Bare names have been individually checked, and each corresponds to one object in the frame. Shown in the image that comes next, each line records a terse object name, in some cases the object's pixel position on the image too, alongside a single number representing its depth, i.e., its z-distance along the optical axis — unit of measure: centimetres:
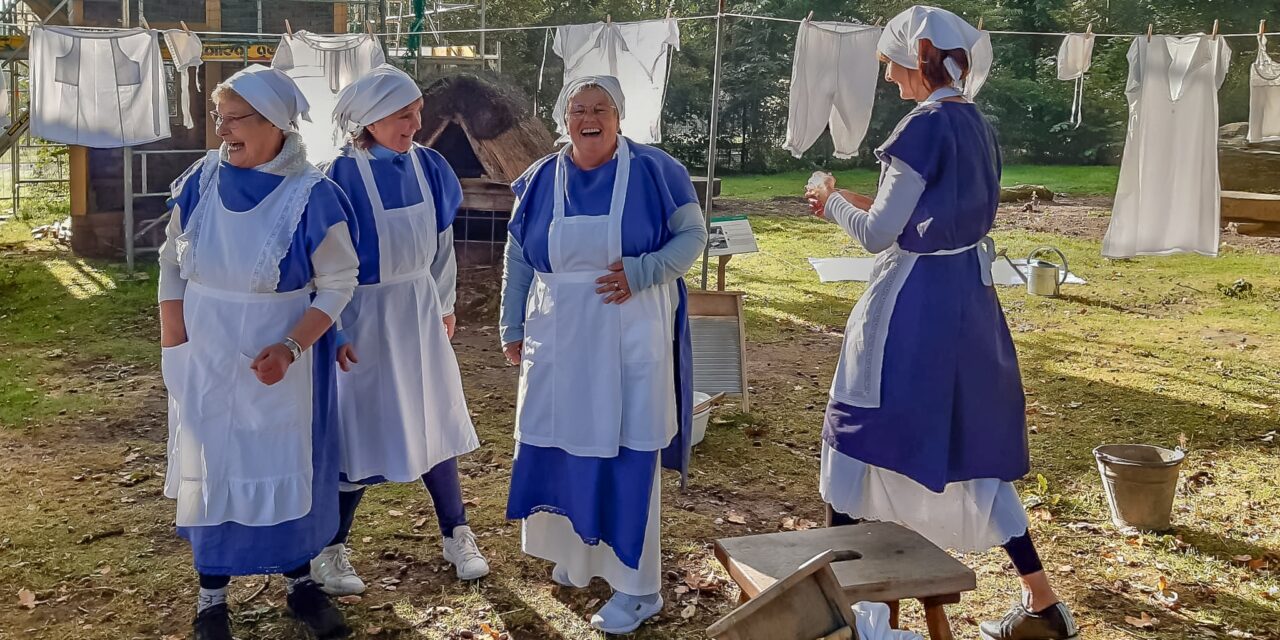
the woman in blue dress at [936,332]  310
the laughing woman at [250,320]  298
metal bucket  441
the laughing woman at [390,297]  353
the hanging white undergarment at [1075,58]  761
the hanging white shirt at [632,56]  757
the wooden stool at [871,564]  256
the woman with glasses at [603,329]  330
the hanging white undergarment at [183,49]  880
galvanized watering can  1026
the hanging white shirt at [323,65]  868
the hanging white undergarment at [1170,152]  749
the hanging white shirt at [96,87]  888
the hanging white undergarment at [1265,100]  787
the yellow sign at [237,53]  1129
